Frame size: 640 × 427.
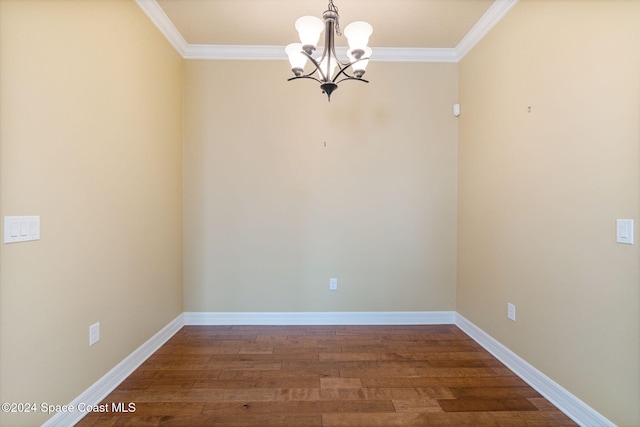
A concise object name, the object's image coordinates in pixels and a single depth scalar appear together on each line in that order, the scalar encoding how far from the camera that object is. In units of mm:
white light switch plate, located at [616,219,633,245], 1396
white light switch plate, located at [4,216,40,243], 1283
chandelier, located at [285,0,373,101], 1691
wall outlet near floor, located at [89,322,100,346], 1756
